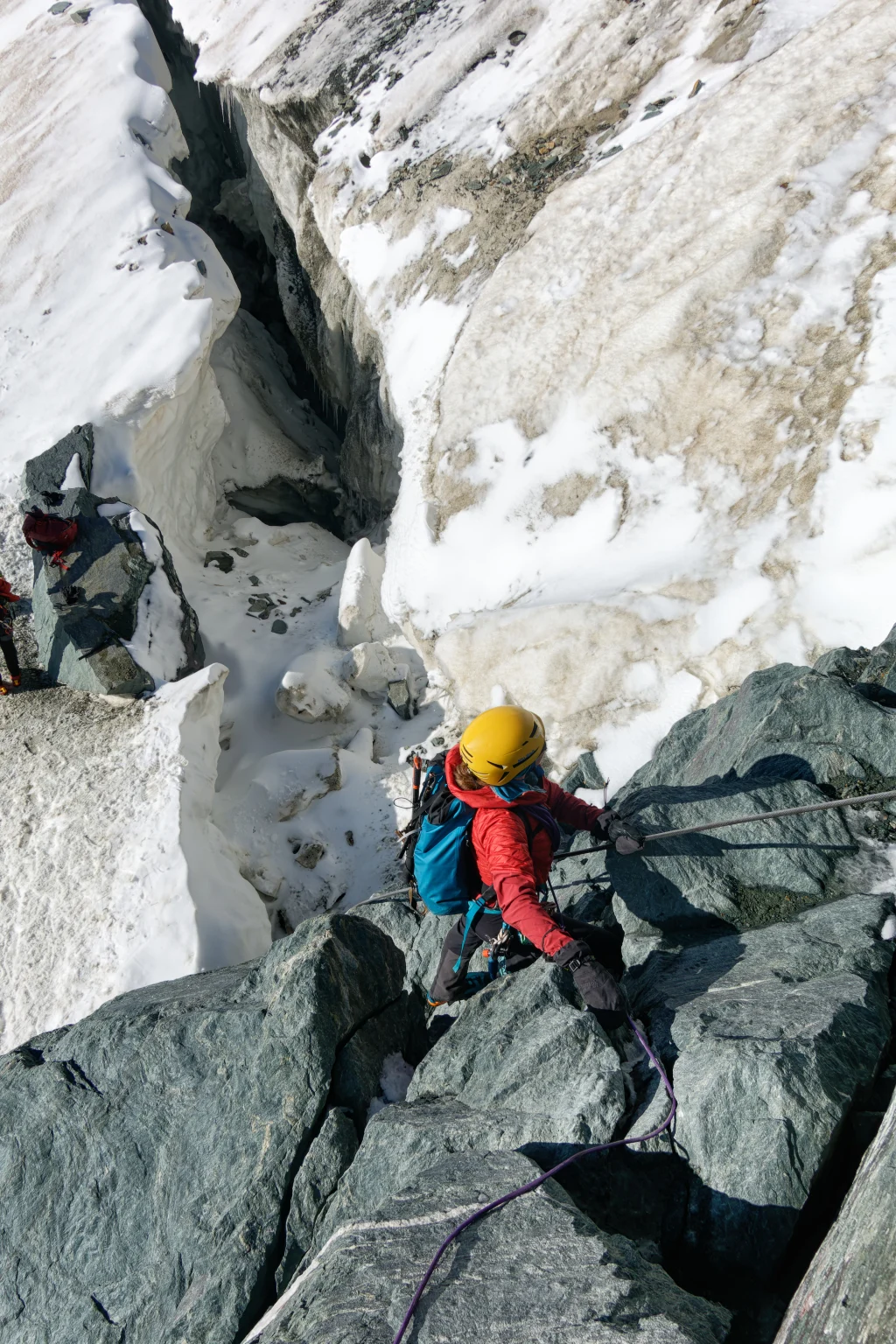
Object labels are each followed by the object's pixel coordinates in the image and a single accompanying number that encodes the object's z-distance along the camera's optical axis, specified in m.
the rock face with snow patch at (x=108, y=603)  10.29
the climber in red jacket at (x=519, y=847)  4.10
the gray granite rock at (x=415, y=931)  5.80
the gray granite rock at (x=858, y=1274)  2.52
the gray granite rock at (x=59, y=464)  11.54
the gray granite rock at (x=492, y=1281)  2.72
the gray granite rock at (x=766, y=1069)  3.20
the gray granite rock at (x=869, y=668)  6.04
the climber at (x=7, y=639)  10.28
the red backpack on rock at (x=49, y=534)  10.40
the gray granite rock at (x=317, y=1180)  4.06
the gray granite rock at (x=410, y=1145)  3.73
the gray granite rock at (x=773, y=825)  4.91
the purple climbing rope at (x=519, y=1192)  2.82
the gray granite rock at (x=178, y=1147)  4.23
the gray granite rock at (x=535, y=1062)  3.66
